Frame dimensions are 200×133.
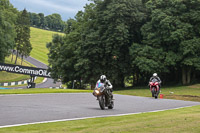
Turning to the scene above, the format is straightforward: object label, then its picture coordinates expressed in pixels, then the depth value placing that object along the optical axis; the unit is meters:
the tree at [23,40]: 86.00
